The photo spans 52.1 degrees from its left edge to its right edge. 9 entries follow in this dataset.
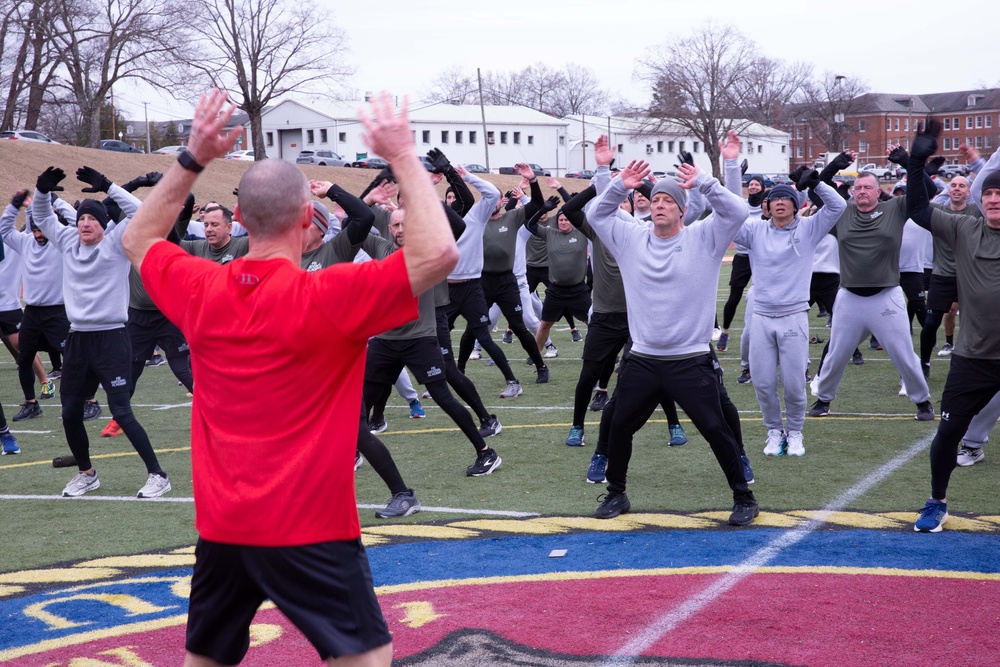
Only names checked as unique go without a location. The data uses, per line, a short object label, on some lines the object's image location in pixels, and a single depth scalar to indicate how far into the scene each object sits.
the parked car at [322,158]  64.62
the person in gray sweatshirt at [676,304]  6.55
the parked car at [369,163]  64.69
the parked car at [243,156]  63.41
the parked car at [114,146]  55.66
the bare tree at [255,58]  63.03
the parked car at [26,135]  49.12
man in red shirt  2.86
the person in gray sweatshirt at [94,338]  8.04
